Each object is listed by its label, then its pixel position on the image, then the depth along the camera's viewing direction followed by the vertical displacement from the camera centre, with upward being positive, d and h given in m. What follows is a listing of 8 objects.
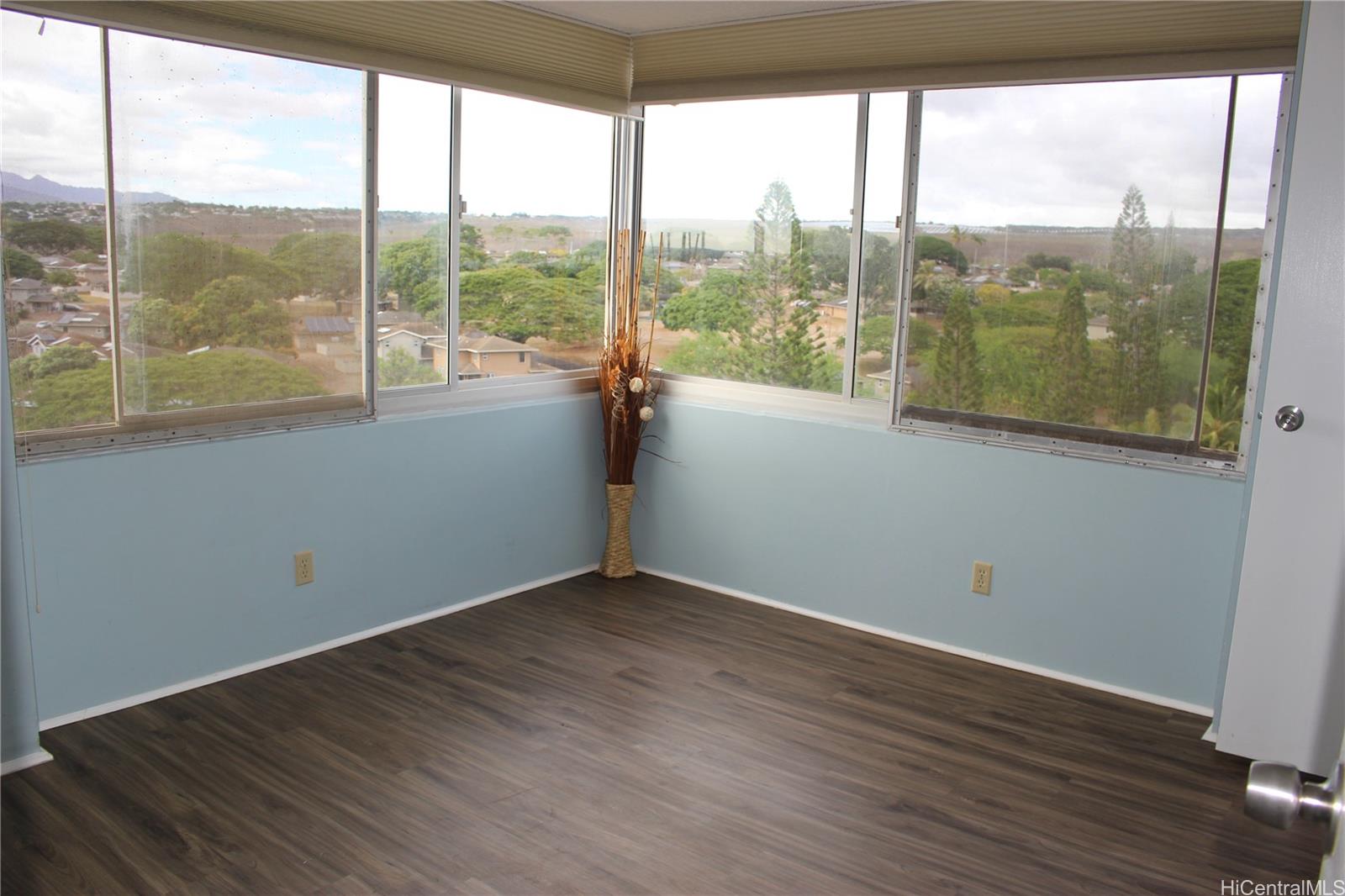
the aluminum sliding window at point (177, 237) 2.97 +0.11
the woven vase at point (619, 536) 4.71 -1.08
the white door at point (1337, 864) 0.80 -0.42
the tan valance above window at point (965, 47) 3.24 +0.88
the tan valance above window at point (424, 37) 3.13 +0.82
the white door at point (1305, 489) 2.87 -0.47
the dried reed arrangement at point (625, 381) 4.62 -0.39
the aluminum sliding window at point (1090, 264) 3.36 +0.15
